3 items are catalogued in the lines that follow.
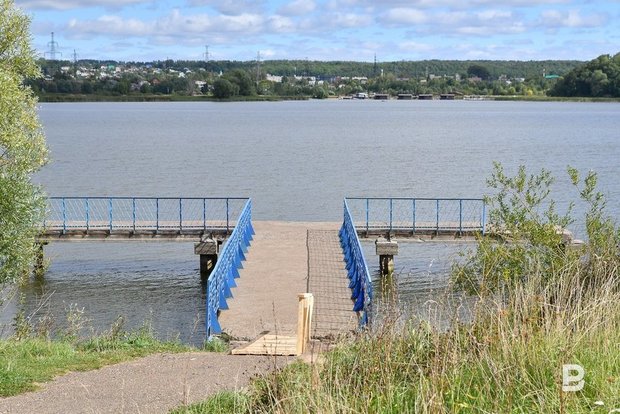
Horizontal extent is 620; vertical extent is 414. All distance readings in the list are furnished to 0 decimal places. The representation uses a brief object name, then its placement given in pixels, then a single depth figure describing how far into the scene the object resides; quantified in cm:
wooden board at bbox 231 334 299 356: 1234
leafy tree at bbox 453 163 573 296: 1359
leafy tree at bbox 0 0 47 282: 1645
